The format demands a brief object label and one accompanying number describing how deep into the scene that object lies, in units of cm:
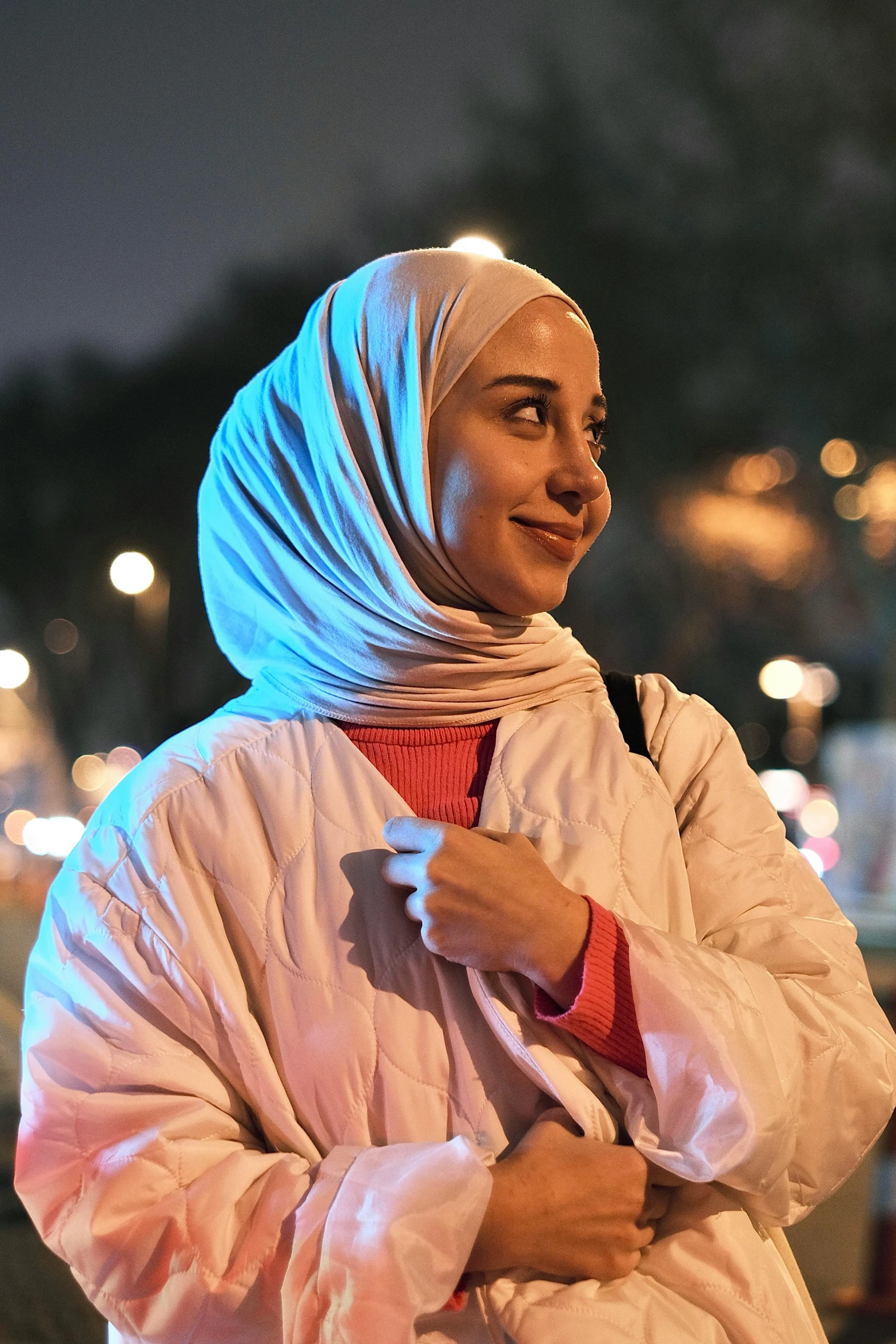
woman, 194
